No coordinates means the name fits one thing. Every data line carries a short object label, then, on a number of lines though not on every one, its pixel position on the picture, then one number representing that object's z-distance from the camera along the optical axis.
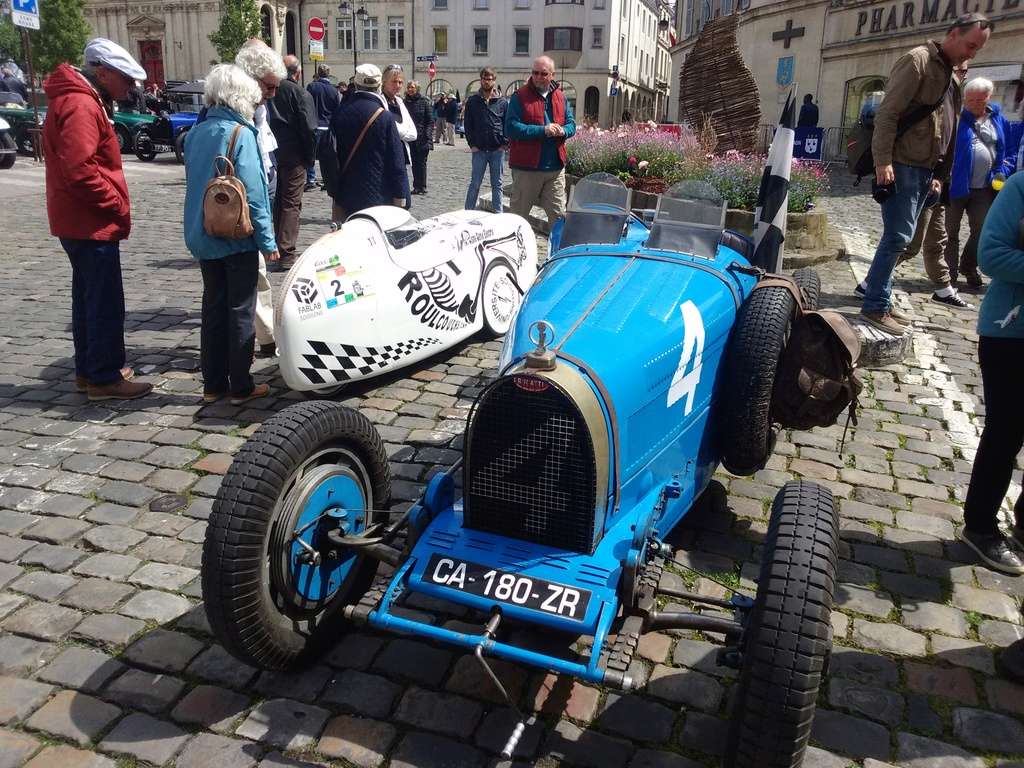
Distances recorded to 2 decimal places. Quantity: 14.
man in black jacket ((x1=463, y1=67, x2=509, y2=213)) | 10.71
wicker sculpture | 12.14
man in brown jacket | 5.77
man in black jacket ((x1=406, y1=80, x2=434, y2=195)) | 14.00
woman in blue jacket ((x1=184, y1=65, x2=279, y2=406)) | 4.81
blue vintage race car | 2.30
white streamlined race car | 4.93
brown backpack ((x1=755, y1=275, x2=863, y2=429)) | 3.65
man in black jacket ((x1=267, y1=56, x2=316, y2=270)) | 8.26
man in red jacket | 4.64
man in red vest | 7.95
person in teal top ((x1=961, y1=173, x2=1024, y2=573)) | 3.30
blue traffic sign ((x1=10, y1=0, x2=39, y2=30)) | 14.67
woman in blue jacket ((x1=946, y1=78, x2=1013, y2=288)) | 8.10
